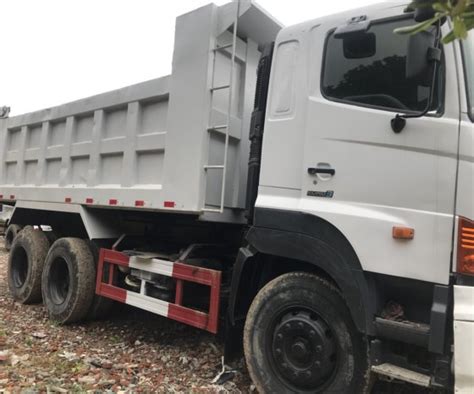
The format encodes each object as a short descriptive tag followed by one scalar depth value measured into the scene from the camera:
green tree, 1.35
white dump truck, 2.49
